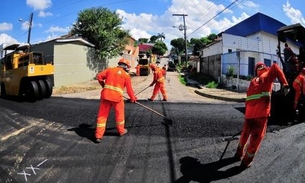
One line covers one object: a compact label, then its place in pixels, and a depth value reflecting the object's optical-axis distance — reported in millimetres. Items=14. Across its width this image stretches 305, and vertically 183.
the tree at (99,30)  18321
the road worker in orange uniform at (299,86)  5347
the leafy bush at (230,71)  12167
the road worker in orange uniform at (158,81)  8384
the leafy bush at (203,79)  14755
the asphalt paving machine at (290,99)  5332
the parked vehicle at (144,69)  21553
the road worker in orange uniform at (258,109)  3392
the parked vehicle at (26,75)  8177
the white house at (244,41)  15058
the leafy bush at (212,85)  12924
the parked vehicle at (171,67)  31830
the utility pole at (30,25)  21942
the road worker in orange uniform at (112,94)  4395
